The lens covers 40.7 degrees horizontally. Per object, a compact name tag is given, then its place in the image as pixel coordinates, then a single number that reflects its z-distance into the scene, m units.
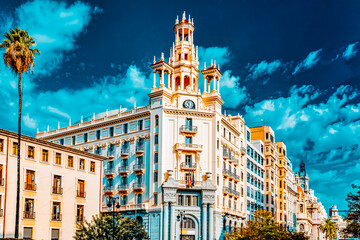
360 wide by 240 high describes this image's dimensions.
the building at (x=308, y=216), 151.00
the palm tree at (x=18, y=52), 47.56
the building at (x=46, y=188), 52.38
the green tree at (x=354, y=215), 56.91
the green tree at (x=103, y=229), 57.28
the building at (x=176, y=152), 78.88
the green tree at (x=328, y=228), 193.00
